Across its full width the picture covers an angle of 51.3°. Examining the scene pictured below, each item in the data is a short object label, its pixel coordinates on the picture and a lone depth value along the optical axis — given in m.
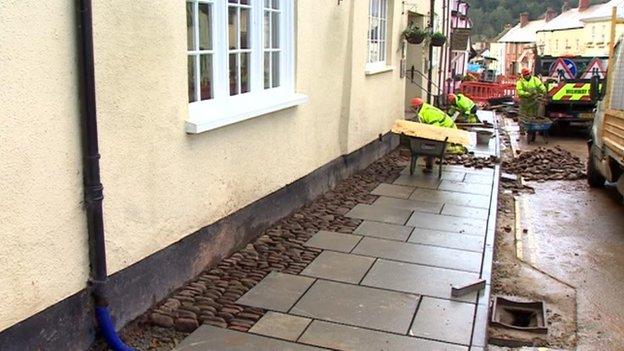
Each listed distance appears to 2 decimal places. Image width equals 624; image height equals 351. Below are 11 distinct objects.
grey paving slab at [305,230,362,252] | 6.27
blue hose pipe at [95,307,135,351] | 3.97
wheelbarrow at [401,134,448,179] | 9.55
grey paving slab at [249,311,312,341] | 4.32
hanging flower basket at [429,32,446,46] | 14.24
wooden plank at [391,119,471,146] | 9.43
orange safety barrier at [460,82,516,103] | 26.77
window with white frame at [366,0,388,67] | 10.84
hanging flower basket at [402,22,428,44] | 12.31
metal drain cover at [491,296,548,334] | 5.20
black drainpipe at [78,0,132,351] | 3.68
